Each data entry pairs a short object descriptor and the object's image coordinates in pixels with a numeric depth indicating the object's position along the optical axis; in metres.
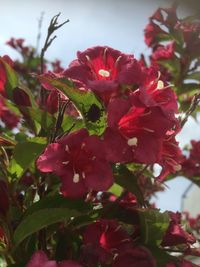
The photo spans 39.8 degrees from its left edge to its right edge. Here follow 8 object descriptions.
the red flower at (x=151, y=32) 0.31
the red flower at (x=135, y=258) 0.13
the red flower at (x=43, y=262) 0.12
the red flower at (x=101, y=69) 0.12
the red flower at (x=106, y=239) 0.13
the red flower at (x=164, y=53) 0.28
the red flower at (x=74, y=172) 0.13
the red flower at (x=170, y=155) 0.14
